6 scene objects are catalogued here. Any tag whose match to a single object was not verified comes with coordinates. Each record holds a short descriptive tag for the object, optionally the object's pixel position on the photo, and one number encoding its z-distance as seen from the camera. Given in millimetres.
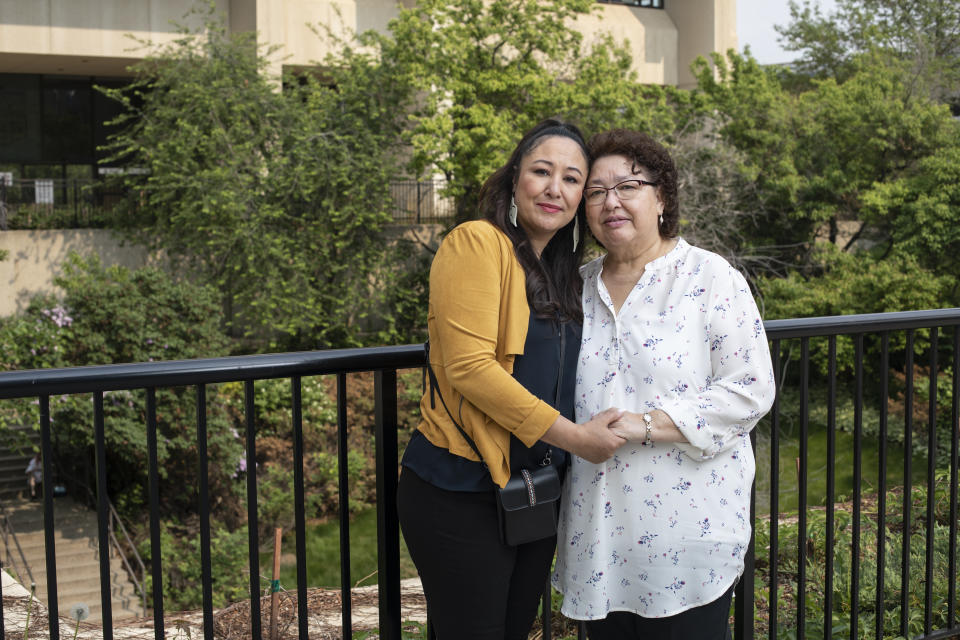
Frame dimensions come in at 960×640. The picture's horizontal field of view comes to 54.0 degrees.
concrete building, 21406
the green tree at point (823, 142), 22062
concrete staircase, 15156
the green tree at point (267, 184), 19781
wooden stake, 4240
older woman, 2145
